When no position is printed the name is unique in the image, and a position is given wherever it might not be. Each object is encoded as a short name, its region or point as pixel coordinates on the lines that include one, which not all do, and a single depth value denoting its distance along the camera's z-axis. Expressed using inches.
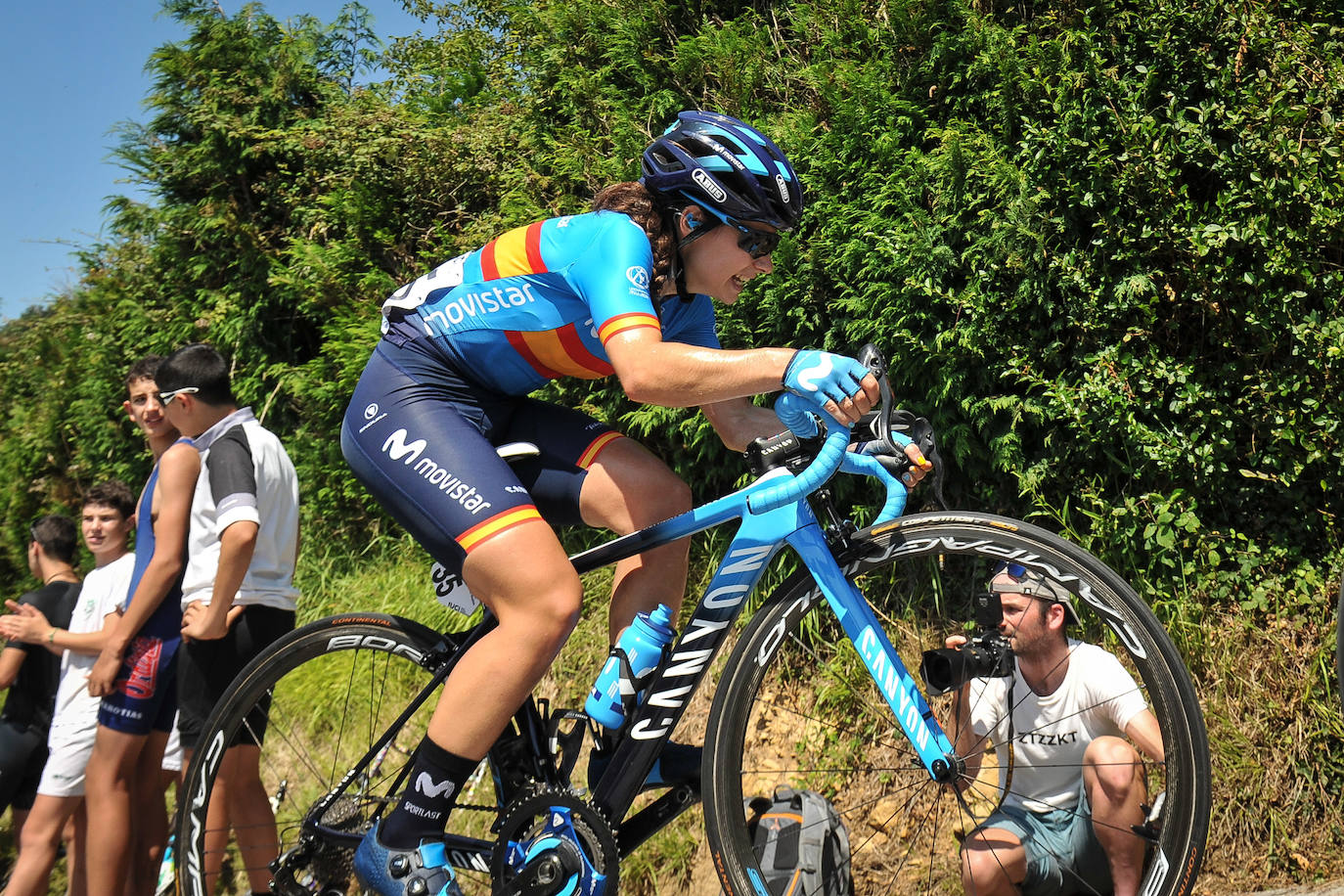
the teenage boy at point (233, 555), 135.6
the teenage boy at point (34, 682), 185.6
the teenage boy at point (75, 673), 168.7
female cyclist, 93.5
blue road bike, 85.1
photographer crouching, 96.5
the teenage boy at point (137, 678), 151.4
